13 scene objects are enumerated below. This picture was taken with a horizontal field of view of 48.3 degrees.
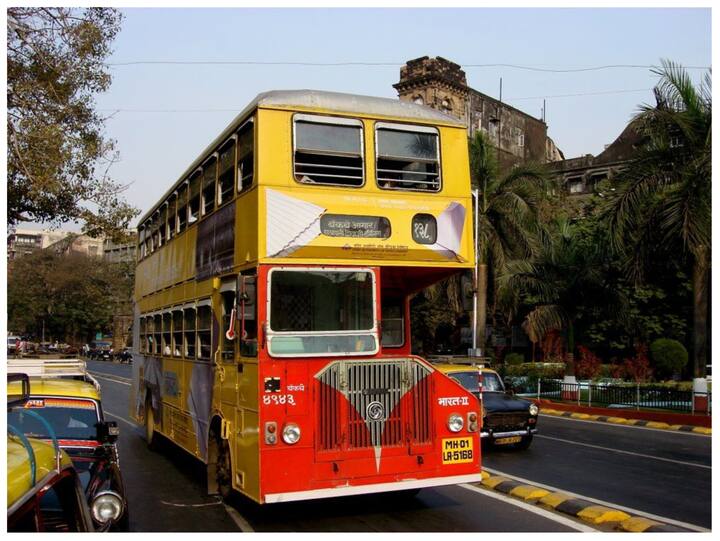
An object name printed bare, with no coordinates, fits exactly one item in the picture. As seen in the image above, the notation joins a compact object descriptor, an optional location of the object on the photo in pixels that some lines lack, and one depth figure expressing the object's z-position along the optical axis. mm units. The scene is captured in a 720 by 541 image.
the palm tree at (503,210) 29688
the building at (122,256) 81481
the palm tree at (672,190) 20312
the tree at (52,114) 14430
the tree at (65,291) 74000
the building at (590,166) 54156
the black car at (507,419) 15016
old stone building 57438
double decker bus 8352
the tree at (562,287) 29781
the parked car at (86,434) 6816
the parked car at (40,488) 3645
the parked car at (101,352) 75281
